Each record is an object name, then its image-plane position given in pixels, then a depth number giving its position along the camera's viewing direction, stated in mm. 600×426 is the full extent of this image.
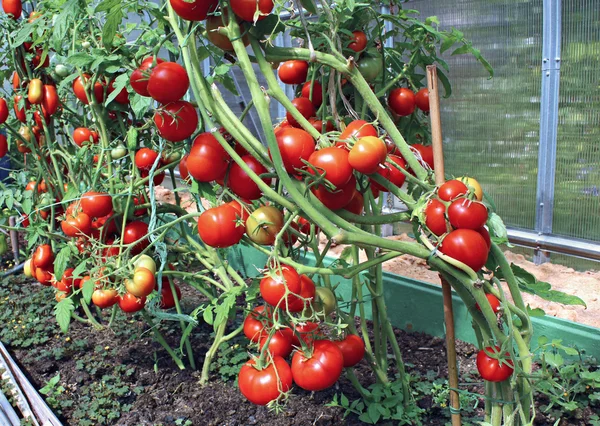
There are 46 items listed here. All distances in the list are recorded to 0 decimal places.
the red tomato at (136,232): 1880
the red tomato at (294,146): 1023
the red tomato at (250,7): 939
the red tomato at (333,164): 969
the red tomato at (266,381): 1153
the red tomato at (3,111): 2229
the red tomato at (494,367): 1106
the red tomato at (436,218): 1008
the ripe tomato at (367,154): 959
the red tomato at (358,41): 1324
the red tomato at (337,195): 1057
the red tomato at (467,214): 964
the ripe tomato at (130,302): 1790
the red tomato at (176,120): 1155
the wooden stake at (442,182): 1141
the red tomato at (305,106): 1331
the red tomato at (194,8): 972
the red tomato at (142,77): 1203
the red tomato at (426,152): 1350
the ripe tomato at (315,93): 1370
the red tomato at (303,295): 1084
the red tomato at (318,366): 1151
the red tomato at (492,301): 1124
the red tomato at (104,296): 1803
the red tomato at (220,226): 1150
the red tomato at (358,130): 1031
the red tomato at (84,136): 2119
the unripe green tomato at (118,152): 1943
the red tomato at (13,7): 2264
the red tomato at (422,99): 1418
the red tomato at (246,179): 1121
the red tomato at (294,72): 1354
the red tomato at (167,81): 1108
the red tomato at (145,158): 1805
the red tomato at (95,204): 1809
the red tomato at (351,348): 1335
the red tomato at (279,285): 1036
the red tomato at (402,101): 1398
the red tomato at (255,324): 1235
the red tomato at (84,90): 1923
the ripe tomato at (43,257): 2293
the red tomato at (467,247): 966
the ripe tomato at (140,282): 1678
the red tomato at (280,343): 1200
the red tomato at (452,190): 988
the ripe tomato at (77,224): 1893
